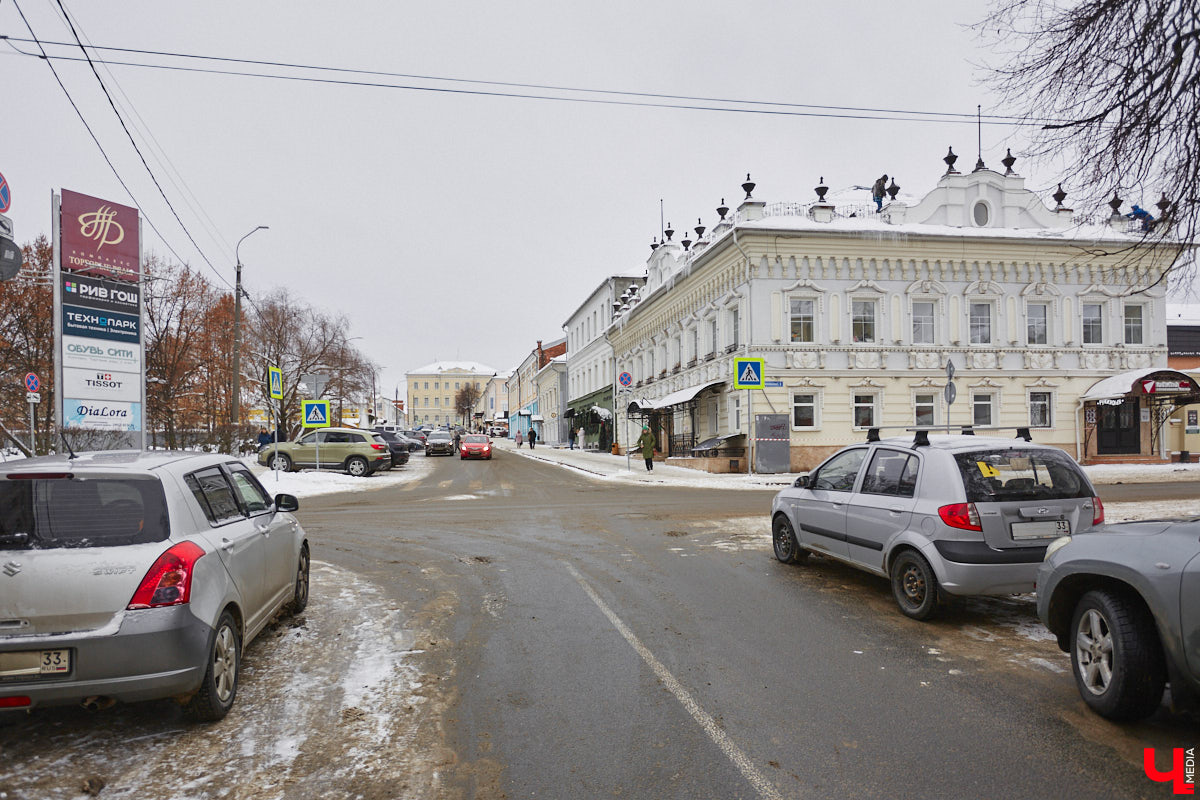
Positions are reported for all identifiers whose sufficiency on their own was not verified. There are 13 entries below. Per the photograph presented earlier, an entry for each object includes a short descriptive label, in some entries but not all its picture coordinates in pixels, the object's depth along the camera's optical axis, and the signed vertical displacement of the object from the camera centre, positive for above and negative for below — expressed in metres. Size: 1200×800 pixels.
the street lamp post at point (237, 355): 23.06 +2.14
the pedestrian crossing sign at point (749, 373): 22.34 +1.29
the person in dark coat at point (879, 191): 31.30 +9.71
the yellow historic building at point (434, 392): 163.50 +6.04
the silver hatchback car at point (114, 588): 3.59 -0.86
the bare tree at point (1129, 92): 7.14 +3.28
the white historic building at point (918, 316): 26.61 +3.72
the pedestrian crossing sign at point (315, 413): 22.42 +0.23
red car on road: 39.69 -1.57
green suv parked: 26.70 -1.20
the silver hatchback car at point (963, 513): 5.86 -0.85
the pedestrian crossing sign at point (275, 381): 22.97 +1.27
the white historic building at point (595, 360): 48.94 +4.43
